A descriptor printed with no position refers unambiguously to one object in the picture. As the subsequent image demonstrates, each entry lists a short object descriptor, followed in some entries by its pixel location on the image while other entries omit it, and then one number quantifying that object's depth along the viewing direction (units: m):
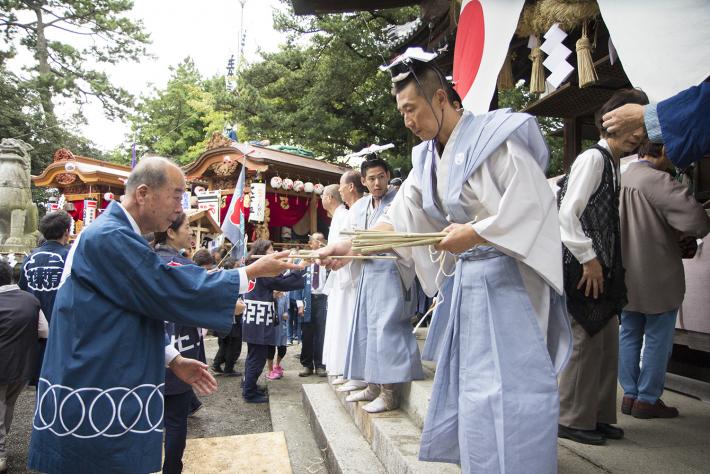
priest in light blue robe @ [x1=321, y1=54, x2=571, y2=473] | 1.83
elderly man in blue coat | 1.87
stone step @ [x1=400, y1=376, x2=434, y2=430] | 3.16
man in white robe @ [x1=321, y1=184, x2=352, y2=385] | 4.42
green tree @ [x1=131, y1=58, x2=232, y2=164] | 25.33
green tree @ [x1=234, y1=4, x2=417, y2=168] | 11.77
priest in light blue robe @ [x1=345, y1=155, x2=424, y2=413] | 3.48
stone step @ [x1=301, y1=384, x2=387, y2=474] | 3.11
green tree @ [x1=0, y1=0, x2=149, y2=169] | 19.64
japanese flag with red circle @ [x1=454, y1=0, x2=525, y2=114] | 3.75
